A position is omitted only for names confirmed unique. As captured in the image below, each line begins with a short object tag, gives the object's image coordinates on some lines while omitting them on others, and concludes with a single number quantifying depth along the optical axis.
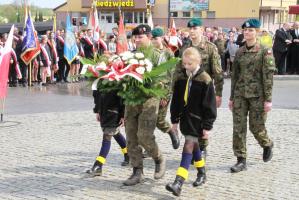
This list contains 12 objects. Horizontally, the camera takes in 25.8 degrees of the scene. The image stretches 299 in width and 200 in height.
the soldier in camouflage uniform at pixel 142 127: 7.80
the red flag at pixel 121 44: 10.44
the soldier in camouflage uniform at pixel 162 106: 9.05
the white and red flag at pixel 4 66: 13.38
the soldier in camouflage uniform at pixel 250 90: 8.44
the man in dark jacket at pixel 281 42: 24.25
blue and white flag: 23.47
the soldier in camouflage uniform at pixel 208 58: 8.77
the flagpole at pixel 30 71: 21.51
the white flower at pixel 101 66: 7.82
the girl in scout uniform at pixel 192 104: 7.41
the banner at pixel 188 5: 75.42
